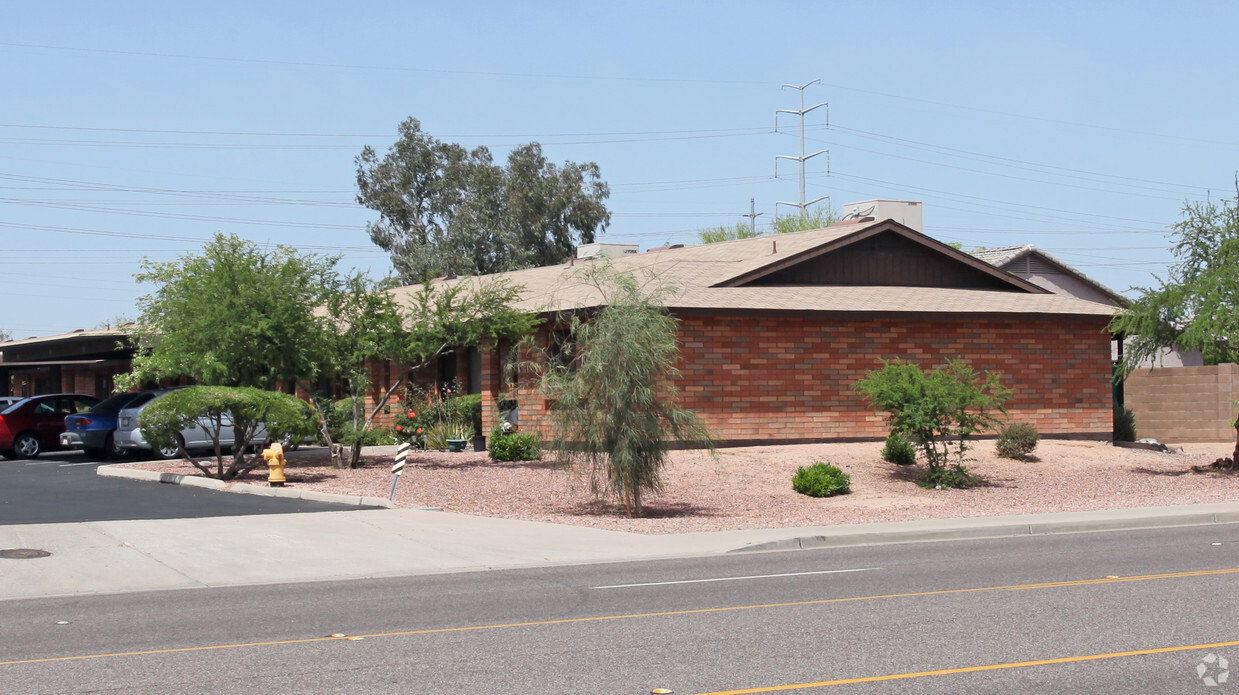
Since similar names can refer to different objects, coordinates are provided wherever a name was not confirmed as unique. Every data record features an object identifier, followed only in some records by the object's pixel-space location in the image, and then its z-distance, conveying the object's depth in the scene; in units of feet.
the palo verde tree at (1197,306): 75.51
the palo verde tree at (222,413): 71.41
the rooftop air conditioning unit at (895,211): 132.26
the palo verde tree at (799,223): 214.14
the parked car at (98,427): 93.71
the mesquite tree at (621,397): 59.11
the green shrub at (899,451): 78.49
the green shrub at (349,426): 81.53
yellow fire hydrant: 70.95
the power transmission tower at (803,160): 214.48
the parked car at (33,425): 99.40
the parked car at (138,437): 91.00
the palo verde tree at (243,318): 79.25
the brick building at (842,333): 84.28
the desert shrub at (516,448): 84.02
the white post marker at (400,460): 65.26
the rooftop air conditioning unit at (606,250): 128.60
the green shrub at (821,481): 70.49
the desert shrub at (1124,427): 99.55
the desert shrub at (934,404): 73.20
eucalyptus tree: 196.65
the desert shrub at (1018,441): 82.74
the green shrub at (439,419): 94.73
